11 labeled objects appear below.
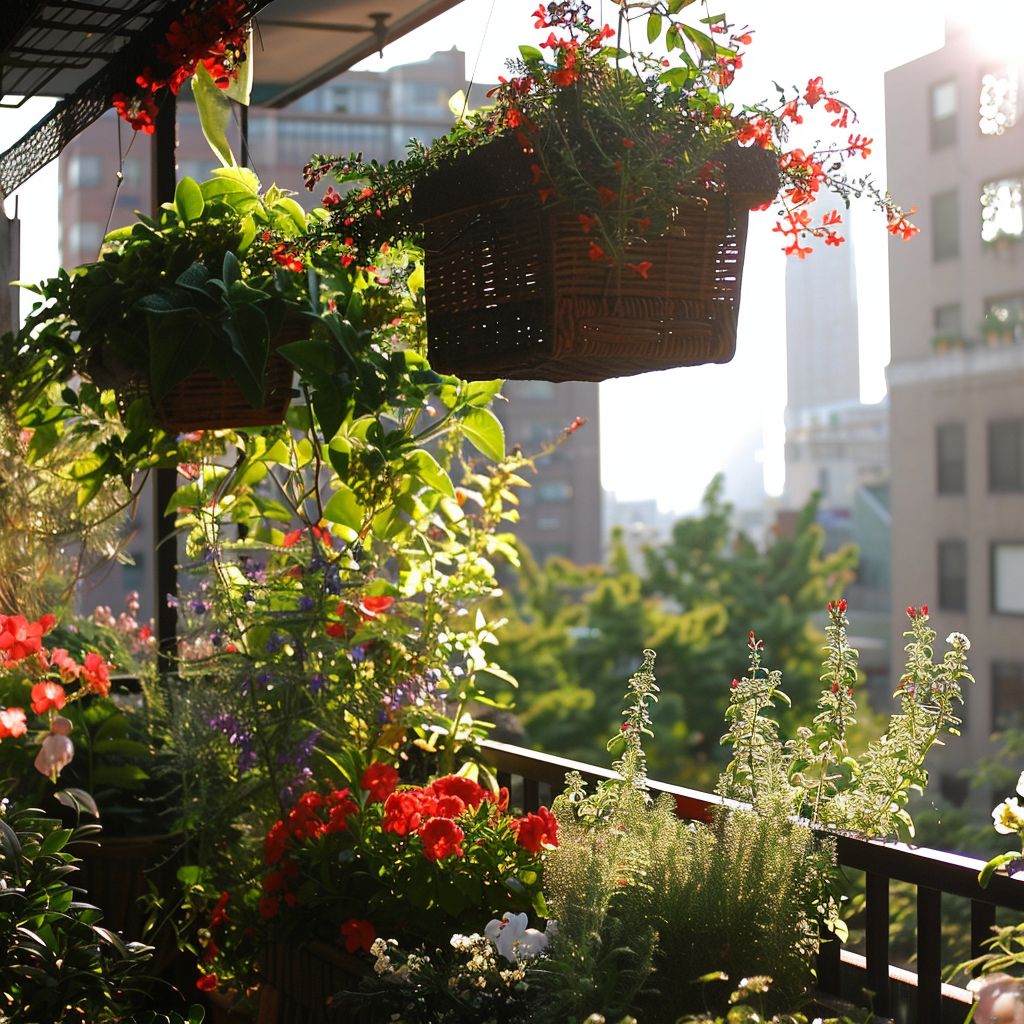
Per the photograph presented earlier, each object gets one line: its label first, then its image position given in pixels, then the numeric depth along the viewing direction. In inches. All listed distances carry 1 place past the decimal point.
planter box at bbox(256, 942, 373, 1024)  61.2
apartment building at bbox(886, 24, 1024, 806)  1027.3
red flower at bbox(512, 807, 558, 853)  61.9
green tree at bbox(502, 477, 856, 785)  697.2
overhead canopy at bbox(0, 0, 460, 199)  81.9
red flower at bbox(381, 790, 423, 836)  64.0
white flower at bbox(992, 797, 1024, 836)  45.7
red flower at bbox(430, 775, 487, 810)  68.6
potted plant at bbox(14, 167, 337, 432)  67.6
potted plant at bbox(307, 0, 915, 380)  48.2
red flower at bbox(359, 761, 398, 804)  70.9
